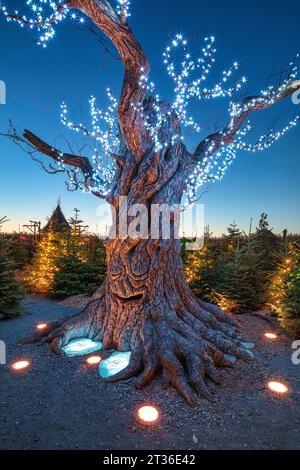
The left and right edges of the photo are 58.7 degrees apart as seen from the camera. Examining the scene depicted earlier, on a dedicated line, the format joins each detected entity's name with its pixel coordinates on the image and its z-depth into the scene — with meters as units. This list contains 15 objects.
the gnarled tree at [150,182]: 3.88
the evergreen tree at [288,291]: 5.66
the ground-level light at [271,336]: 5.71
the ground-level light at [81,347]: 4.66
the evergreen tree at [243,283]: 7.43
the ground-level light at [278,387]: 3.63
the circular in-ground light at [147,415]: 2.93
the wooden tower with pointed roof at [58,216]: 16.54
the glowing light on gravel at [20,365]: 4.12
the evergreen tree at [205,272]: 7.73
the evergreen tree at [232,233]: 10.26
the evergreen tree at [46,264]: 9.66
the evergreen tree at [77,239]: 9.86
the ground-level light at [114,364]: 4.03
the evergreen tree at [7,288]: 6.90
